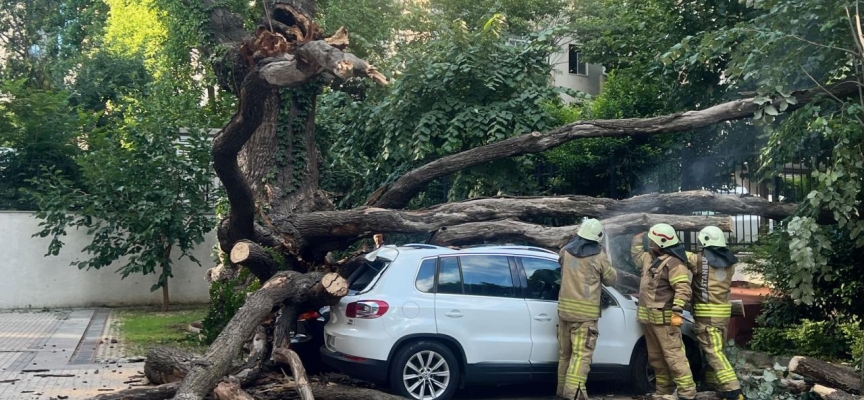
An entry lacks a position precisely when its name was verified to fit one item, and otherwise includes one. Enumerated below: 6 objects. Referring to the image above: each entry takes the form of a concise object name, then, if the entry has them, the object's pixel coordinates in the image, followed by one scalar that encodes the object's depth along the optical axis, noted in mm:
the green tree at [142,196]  14375
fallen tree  7777
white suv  7730
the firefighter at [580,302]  7820
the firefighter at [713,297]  8039
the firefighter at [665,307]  7887
